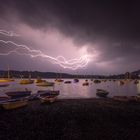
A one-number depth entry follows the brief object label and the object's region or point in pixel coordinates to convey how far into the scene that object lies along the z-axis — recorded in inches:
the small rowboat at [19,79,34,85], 3486.0
